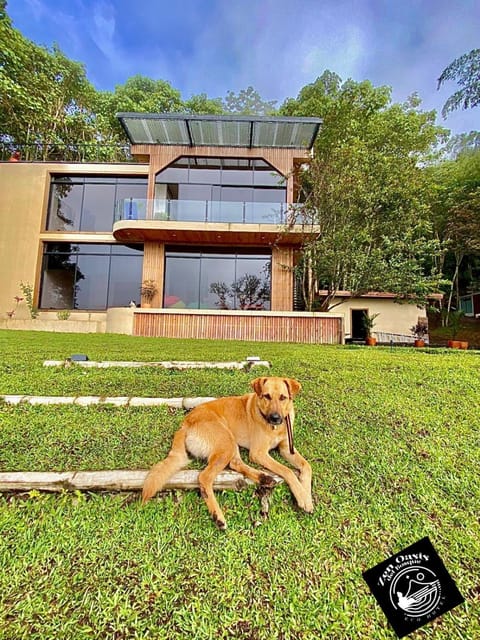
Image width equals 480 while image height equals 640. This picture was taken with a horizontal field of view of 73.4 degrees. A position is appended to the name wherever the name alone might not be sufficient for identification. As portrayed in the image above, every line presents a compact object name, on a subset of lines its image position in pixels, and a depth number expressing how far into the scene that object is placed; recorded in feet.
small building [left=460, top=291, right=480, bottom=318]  69.70
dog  7.05
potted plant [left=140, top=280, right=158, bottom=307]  44.91
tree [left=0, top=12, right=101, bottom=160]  53.83
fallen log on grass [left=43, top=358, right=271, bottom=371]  16.53
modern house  43.88
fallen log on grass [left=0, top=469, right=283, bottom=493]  7.11
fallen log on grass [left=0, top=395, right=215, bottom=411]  11.48
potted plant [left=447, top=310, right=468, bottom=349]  42.78
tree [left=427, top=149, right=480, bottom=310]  56.90
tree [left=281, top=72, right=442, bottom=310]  40.63
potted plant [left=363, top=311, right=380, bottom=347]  42.55
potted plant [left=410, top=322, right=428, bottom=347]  48.18
